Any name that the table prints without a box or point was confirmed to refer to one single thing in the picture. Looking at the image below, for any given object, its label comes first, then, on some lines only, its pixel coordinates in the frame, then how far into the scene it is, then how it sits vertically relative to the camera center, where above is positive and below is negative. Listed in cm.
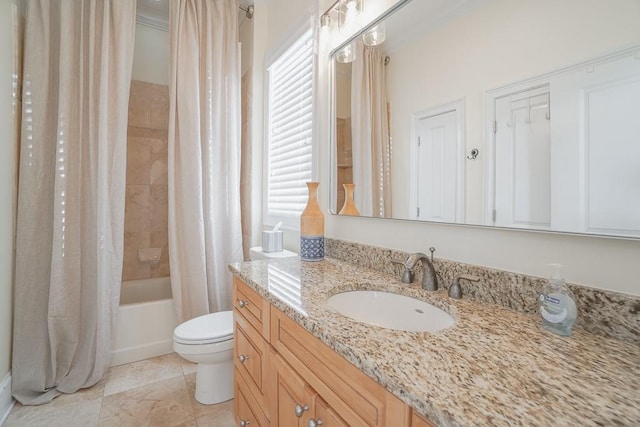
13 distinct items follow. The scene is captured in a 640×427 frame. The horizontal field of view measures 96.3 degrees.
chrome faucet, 96 -18
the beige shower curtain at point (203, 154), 204 +45
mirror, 65 +30
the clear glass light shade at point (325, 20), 161 +111
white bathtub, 197 -82
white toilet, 147 -71
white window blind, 189 +61
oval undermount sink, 87 -32
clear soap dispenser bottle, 63 -20
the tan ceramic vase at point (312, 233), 146 -9
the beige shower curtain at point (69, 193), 165 +14
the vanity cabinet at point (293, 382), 56 -42
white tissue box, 185 -17
